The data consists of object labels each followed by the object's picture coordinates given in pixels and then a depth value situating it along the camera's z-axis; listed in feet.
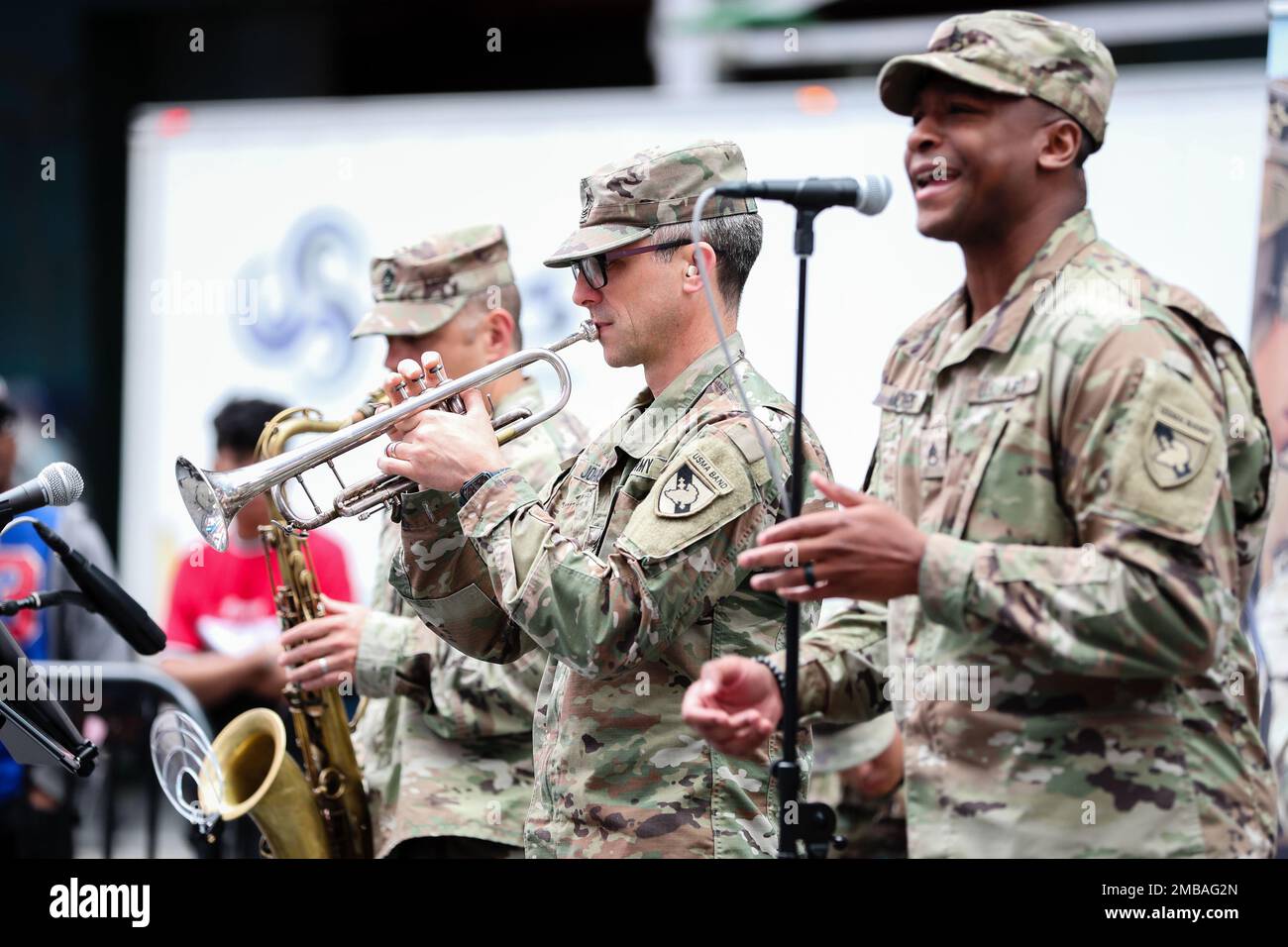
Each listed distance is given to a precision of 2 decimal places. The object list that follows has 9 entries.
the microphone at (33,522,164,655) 11.89
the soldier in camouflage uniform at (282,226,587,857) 14.78
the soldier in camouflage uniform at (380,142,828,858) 11.11
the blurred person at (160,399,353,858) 22.21
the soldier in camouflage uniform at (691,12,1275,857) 9.18
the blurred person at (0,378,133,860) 20.65
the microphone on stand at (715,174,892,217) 10.07
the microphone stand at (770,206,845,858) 9.86
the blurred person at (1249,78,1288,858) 16.71
